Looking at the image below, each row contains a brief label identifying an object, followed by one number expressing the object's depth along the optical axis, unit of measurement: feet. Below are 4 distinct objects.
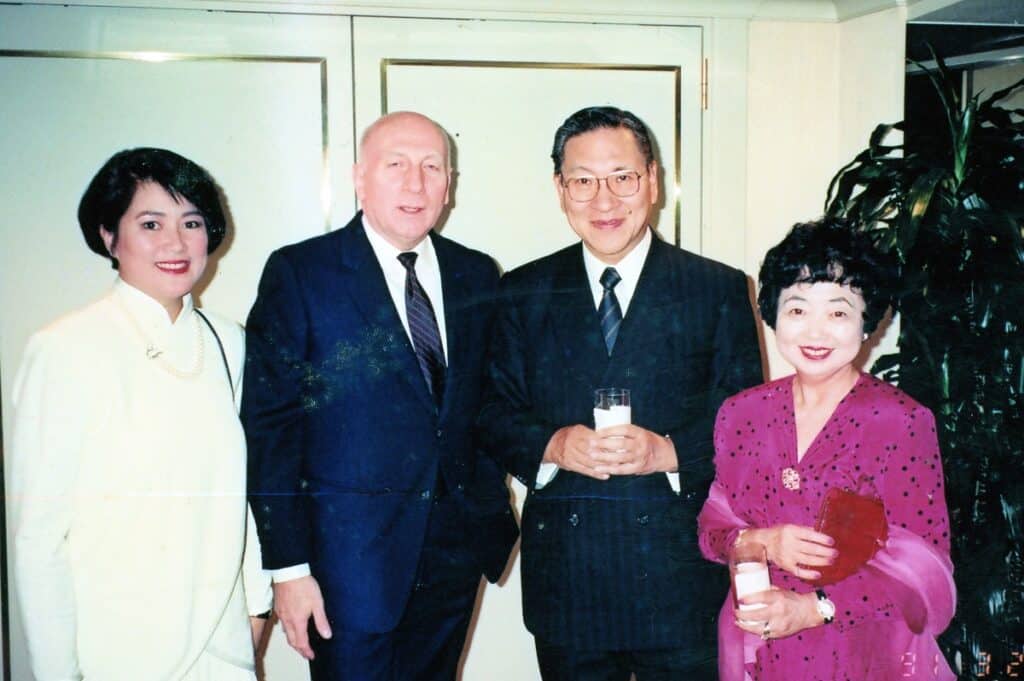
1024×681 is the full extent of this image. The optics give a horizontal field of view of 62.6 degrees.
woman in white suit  5.48
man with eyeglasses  5.66
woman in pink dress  4.72
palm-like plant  6.29
